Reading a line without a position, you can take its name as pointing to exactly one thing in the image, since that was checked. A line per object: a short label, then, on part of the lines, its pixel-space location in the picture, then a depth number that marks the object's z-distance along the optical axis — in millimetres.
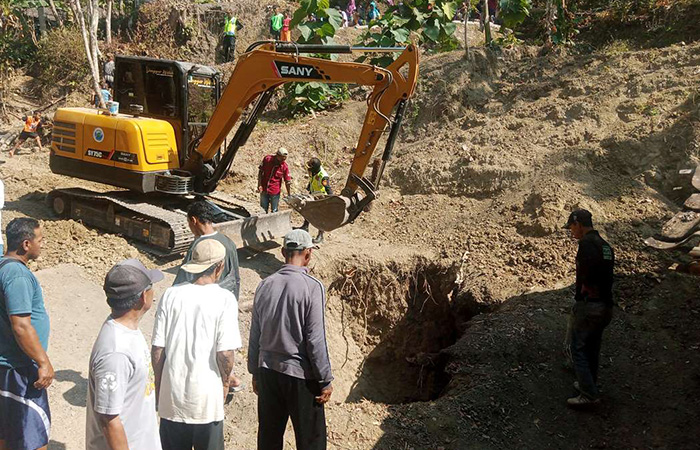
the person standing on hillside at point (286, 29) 16844
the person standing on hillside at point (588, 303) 5961
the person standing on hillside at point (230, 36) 19500
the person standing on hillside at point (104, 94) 14981
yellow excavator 8164
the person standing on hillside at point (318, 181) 9789
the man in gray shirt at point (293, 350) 4070
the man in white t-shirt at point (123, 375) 2898
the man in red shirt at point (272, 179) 10062
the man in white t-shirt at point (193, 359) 3512
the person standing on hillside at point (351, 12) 21891
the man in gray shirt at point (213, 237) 5098
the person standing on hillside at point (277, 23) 18703
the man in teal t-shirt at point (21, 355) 3738
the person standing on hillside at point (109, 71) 15957
